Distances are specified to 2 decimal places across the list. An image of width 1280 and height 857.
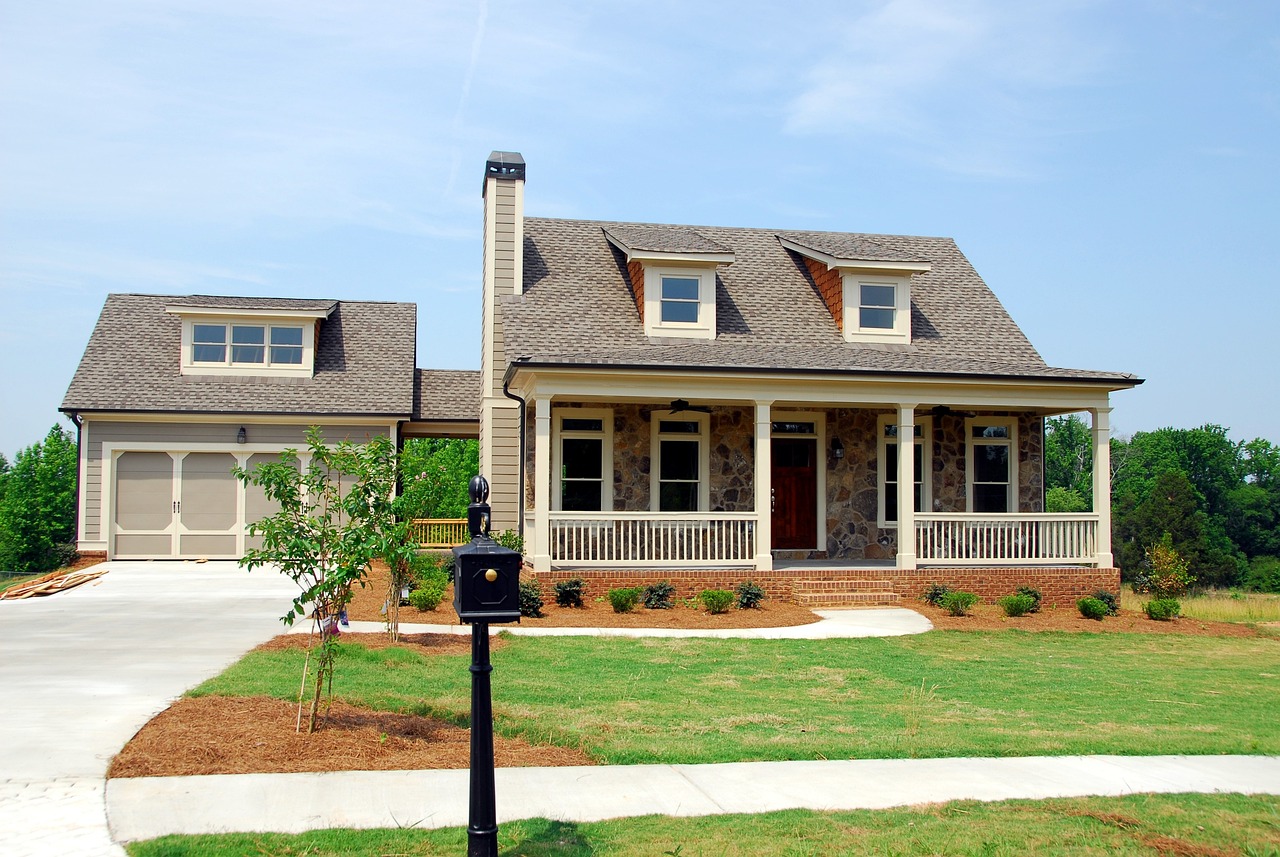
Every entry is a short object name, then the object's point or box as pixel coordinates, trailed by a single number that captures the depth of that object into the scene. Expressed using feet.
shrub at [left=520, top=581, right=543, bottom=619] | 49.99
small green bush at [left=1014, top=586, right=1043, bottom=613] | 56.85
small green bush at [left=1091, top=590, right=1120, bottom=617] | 57.06
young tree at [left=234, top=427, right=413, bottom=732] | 25.14
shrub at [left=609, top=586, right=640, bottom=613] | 51.34
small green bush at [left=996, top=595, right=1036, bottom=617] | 54.29
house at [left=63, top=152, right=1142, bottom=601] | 57.41
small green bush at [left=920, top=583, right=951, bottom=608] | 56.85
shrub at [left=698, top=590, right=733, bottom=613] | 51.93
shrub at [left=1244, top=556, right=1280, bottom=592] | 191.72
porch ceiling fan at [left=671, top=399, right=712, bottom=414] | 61.05
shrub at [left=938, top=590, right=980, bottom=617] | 53.52
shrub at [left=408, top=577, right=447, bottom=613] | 49.78
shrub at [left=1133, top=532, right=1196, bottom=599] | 64.06
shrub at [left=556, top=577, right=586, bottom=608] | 53.16
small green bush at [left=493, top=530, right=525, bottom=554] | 55.57
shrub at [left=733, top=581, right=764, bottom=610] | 54.19
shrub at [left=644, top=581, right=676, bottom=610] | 53.72
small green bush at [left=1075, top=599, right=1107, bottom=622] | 55.06
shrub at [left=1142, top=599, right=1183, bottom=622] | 55.62
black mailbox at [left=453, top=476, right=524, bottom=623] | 16.48
